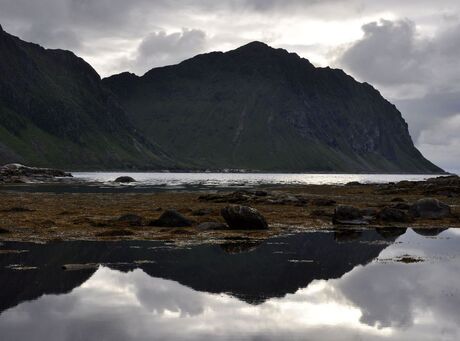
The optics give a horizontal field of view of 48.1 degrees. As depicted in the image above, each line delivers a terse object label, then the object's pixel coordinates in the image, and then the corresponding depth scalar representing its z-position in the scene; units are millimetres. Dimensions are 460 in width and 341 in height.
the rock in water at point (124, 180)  146662
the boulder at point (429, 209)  52312
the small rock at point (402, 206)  59816
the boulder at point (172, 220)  41094
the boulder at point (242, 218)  40094
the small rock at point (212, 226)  39938
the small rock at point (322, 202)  66188
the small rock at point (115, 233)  35541
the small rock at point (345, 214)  46938
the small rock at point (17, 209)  49875
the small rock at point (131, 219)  41469
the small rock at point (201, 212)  50138
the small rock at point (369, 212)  49212
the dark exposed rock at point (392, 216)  48625
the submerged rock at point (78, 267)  24156
